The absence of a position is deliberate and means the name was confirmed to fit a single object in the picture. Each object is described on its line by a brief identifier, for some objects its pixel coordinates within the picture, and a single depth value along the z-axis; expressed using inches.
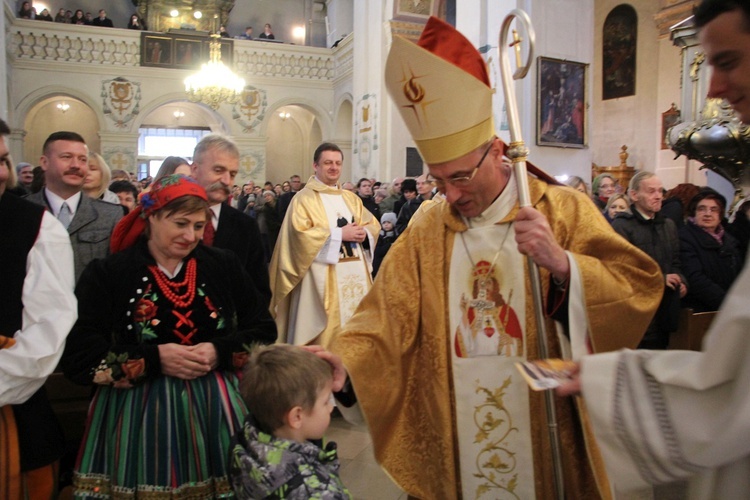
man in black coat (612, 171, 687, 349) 177.9
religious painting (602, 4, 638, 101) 653.3
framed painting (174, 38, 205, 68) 738.2
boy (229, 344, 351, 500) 64.1
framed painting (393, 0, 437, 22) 530.3
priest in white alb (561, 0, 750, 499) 42.5
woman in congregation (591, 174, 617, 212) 248.2
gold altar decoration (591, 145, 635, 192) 634.8
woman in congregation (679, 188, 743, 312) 181.5
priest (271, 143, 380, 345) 196.9
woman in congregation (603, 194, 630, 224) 205.2
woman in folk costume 83.7
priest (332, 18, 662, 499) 75.2
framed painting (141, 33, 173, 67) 722.8
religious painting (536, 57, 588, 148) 323.6
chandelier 641.6
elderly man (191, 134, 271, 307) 126.9
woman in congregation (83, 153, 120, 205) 156.4
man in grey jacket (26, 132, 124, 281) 122.8
